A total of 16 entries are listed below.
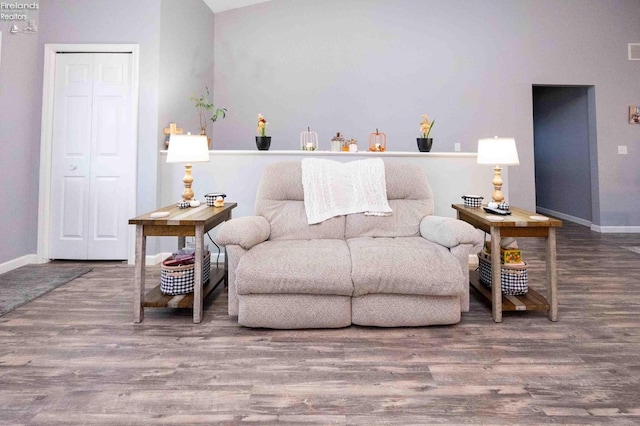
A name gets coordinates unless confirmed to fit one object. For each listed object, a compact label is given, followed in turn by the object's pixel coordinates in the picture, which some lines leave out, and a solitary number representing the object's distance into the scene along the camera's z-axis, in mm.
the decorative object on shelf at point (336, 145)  3920
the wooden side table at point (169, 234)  2096
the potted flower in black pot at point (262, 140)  3560
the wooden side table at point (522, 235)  2098
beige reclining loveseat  1939
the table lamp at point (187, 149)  2600
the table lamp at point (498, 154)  2490
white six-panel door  3564
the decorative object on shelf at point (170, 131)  3553
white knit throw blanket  2564
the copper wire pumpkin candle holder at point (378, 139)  5000
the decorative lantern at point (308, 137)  4954
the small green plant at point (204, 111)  4504
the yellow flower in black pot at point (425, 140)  3574
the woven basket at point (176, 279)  2322
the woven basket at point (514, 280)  2314
